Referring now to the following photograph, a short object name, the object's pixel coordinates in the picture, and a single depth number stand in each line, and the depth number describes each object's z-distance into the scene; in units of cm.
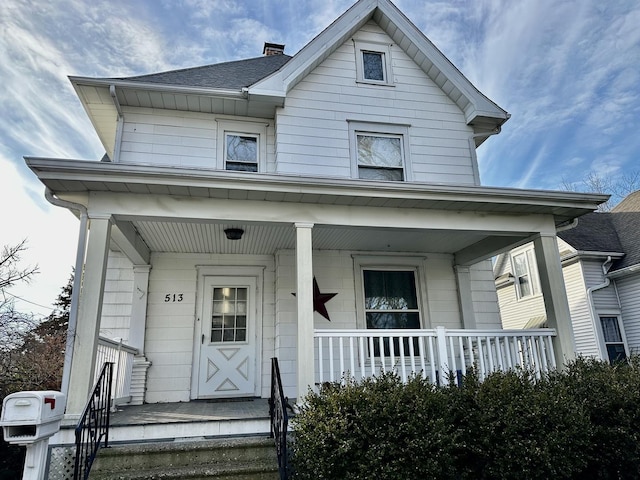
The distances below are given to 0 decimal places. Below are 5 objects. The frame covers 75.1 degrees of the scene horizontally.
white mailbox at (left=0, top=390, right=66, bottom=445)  332
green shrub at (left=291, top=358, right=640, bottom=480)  356
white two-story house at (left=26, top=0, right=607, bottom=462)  520
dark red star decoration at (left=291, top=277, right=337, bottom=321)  712
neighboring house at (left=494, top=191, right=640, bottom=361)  1105
